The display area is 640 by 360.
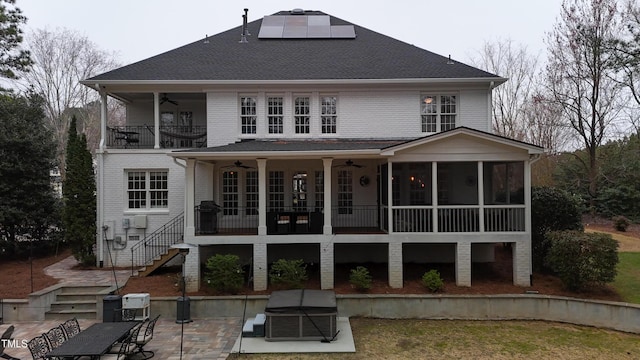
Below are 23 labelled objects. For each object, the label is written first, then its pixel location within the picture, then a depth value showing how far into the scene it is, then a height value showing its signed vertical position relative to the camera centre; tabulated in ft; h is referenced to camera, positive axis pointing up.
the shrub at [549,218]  40.06 -3.98
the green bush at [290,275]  35.27 -8.76
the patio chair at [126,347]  23.27 -10.52
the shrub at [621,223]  66.33 -7.75
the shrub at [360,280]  34.60 -9.12
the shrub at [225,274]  34.50 -8.46
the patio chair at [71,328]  25.35 -10.17
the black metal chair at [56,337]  24.16 -10.08
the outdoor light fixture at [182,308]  31.34 -10.58
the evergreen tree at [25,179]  49.26 +1.02
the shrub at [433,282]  34.37 -9.30
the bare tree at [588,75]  72.84 +22.15
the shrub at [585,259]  32.58 -7.04
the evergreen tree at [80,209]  45.09 -2.87
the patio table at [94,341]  21.06 -9.66
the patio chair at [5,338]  22.27 -9.86
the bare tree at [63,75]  84.94 +26.33
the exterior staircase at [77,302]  33.17 -10.90
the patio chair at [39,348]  22.02 -9.90
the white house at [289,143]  44.04 +4.99
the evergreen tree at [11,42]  53.21 +21.54
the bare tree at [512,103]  90.63 +19.93
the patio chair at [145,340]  25.02 -10.66
